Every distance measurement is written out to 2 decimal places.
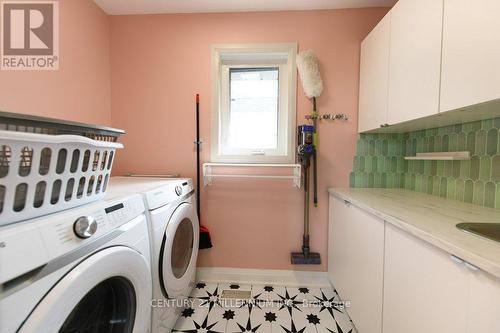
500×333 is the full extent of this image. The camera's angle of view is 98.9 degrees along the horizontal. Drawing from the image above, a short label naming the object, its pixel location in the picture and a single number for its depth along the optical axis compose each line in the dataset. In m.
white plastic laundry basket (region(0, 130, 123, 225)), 0.49
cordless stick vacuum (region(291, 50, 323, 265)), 1.55
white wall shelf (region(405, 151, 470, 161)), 1.08
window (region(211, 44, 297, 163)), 1.73
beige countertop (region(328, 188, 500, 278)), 0.54
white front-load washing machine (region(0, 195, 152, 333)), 0.43
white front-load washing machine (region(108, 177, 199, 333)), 0.97
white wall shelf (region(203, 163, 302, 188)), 1.60
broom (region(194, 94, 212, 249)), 1.67
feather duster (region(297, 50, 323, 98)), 1.58
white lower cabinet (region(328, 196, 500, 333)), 0.53
